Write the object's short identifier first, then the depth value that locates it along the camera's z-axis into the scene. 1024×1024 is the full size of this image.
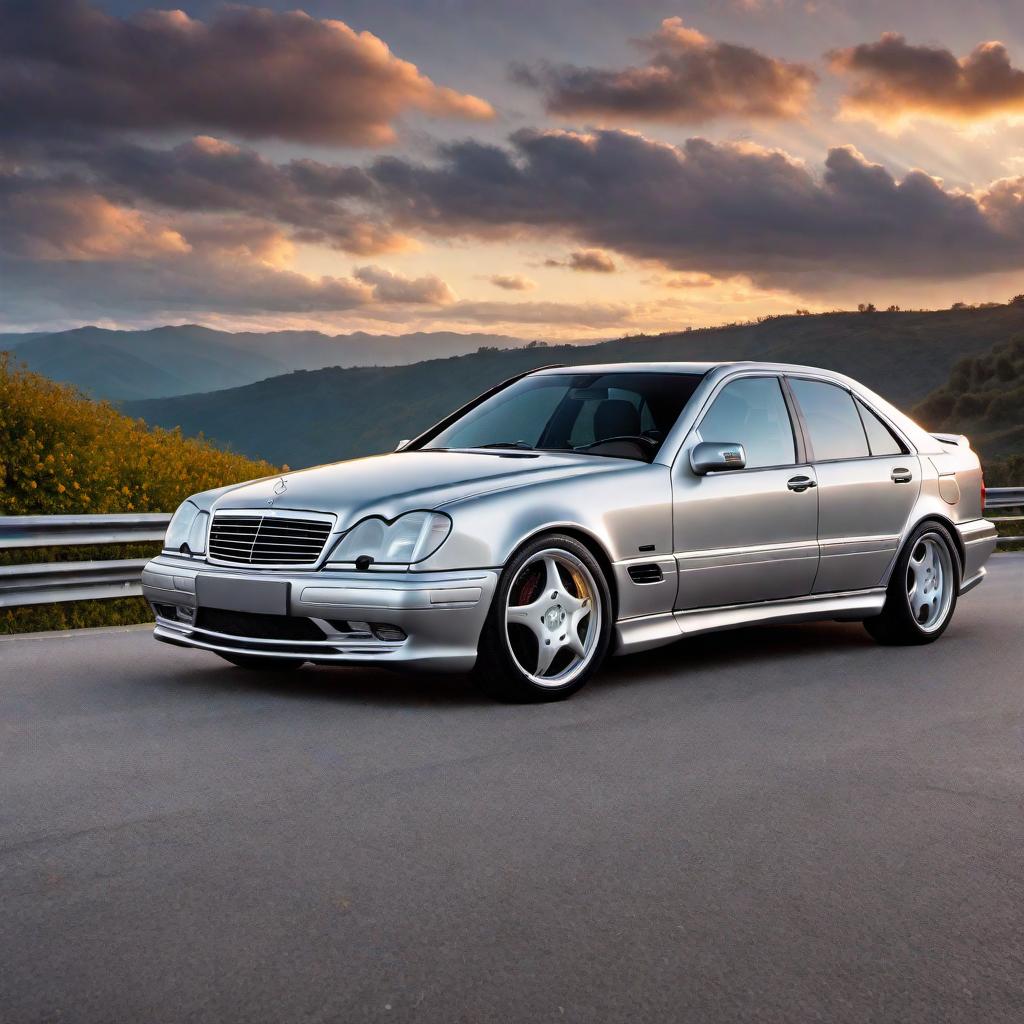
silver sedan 6.59
